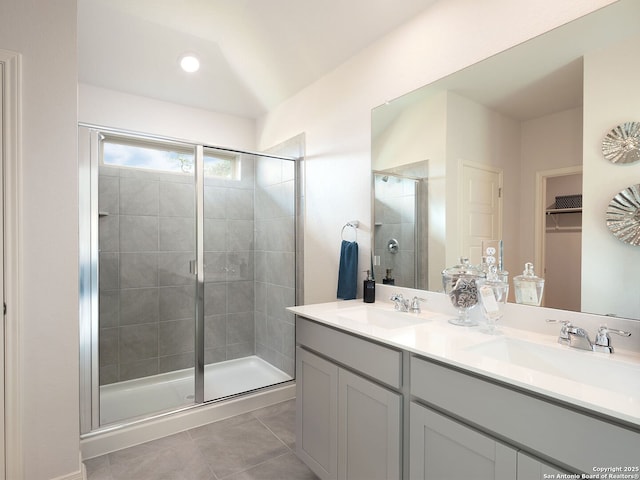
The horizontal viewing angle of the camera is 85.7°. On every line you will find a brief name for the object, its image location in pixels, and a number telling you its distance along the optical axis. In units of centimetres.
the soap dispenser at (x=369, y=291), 216
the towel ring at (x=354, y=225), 237
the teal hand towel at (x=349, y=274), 232
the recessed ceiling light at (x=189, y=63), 285
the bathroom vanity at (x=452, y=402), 85
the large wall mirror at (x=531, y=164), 125
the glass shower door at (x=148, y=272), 260
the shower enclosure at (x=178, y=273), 219
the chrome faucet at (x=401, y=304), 190
